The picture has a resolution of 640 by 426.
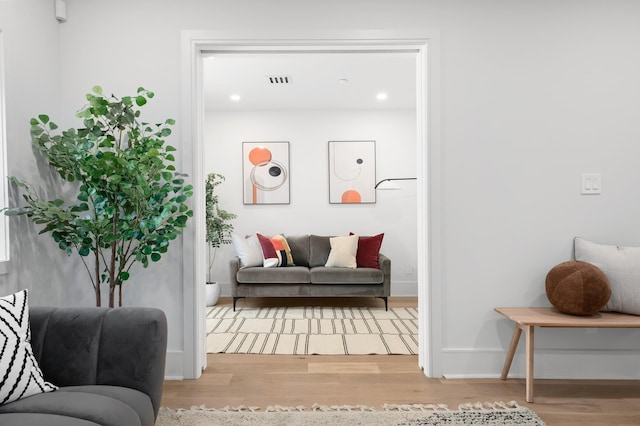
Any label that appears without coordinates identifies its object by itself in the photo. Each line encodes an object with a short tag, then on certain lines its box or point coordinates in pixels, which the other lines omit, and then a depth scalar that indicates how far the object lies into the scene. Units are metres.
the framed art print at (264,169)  6.06
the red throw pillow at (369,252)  5.25
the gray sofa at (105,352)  1.66
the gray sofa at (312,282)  5.03
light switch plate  2.79
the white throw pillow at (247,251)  5.24
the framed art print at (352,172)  6.05
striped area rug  3.47
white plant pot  5.28
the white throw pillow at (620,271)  2.53
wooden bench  2.37
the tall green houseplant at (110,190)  2.31
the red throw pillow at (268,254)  5.24
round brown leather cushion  2.43
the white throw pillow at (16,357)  1.49
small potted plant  5.33
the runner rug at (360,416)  2.18
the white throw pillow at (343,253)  5.23
